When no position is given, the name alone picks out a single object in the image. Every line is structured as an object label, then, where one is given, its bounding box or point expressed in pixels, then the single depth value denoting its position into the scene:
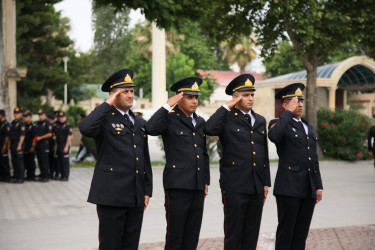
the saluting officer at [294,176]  5.81
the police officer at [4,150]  14.00
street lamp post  40.54
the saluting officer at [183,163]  5.44
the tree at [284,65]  55.81
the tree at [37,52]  26.88
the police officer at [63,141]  14.28
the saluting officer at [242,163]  5.66
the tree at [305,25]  18.78
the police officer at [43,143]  14.13
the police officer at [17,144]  13.61
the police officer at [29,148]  14.28
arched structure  29.75
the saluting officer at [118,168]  4.84
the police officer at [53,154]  14.59
